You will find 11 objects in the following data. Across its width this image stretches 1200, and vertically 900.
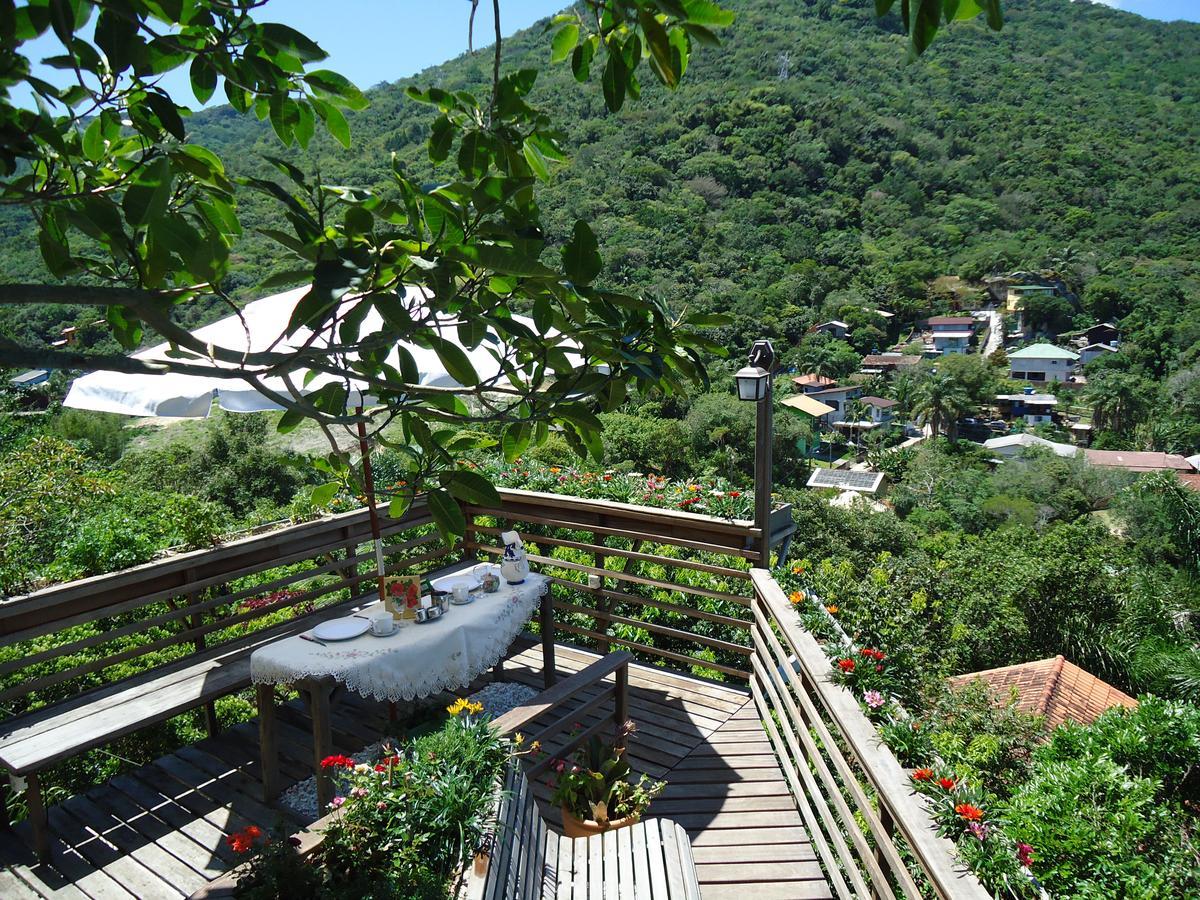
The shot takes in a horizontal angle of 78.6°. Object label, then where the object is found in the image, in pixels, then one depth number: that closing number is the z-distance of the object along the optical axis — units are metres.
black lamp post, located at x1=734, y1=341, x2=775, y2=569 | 3.54
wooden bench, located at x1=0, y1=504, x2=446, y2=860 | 2.58
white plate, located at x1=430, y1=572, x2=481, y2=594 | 3.36
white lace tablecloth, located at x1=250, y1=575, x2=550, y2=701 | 2.71
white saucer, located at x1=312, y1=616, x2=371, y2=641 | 2.89
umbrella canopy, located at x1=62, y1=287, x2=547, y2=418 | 3.26
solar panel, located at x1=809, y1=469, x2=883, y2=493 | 39.81
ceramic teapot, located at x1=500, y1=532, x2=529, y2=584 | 3.56
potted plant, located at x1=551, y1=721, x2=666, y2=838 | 2.49
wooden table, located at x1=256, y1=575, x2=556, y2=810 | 2.66
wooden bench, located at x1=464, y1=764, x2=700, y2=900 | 1.73
